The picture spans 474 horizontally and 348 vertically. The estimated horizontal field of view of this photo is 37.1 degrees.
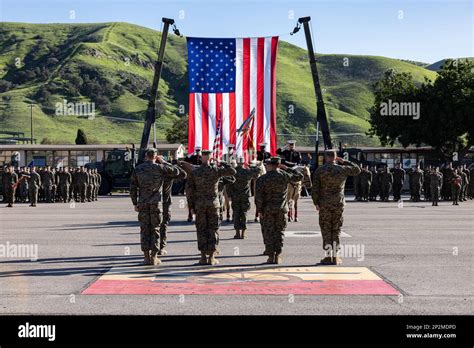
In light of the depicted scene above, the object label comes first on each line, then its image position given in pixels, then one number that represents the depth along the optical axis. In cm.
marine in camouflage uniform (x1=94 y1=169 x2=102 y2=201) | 3734
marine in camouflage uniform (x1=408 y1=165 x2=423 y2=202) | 3516
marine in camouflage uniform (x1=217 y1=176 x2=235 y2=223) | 1406
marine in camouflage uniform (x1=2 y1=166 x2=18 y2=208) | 3253
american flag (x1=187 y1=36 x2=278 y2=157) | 2311
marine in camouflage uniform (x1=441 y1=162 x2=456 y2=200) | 3600
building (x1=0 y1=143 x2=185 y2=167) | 4875
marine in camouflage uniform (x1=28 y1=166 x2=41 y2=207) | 3189
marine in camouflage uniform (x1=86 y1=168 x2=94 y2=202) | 3581
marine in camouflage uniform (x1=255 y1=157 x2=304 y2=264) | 1285
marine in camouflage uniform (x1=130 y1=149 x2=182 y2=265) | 1273
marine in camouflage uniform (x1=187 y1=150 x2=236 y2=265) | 1272
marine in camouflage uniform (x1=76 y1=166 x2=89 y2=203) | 3525
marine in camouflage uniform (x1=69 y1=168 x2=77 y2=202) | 3562
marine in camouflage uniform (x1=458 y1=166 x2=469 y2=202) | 3521
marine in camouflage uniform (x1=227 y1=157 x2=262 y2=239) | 1698
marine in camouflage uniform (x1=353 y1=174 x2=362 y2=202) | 3559
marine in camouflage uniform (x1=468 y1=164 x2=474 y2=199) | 3797
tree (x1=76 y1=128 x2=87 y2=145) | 8350
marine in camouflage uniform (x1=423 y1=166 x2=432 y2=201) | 3650
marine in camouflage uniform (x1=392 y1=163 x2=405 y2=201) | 3675
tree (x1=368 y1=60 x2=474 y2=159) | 5162
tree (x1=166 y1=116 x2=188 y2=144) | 9122
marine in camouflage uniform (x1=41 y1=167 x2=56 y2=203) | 3491
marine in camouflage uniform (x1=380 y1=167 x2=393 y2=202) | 3575
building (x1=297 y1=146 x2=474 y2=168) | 4984
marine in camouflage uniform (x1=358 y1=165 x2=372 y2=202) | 3525
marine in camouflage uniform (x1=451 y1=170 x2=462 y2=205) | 3234
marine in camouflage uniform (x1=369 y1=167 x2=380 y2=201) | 3638
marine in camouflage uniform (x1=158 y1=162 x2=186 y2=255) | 1395
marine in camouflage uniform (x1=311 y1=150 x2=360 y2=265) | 1286
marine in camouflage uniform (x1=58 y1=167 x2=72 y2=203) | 3488
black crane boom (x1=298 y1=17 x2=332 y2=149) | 2570
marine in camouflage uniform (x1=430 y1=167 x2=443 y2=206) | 3133
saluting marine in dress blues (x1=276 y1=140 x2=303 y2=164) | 2080
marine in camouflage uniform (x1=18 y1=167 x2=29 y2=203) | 3441
